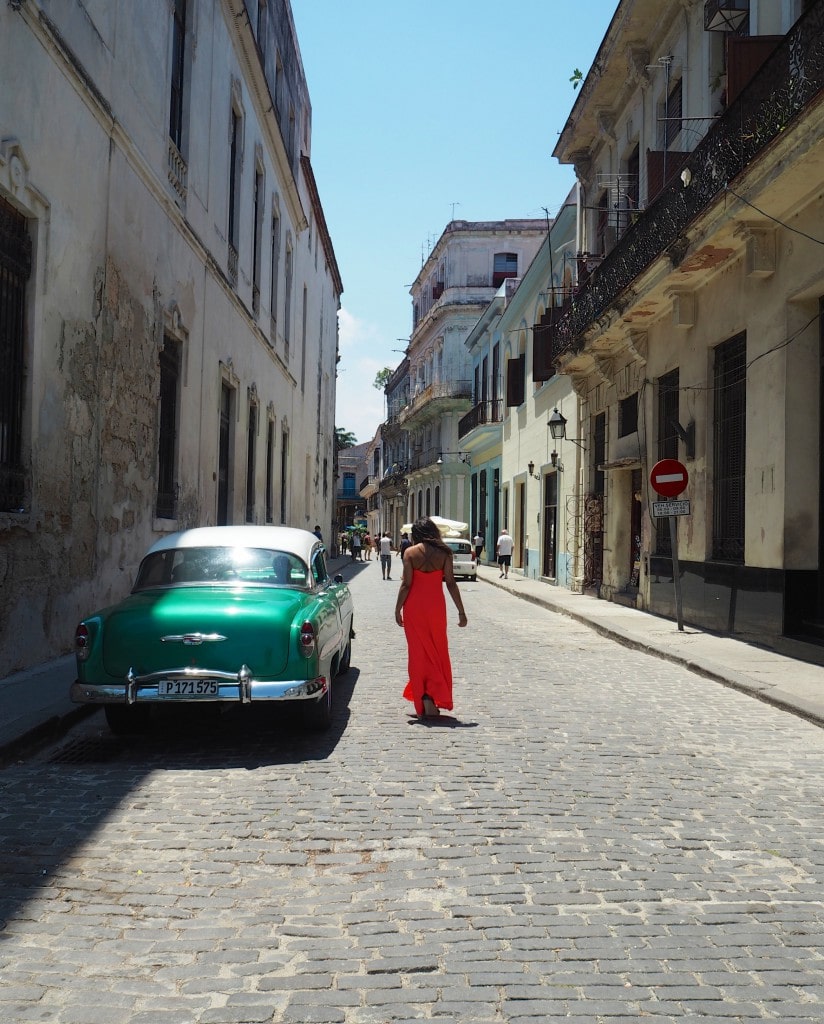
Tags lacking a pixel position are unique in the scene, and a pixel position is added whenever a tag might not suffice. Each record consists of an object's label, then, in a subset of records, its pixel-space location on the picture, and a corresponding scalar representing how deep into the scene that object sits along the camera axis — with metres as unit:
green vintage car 5.93
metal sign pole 12.77
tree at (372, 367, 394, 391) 73.87
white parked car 28.16
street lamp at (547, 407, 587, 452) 21.77
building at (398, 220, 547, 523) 47.00
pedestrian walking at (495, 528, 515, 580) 28.16
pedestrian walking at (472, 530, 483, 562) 36.57
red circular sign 12.84
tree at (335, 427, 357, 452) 83.53
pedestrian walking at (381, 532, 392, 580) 29.22
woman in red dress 7.14
